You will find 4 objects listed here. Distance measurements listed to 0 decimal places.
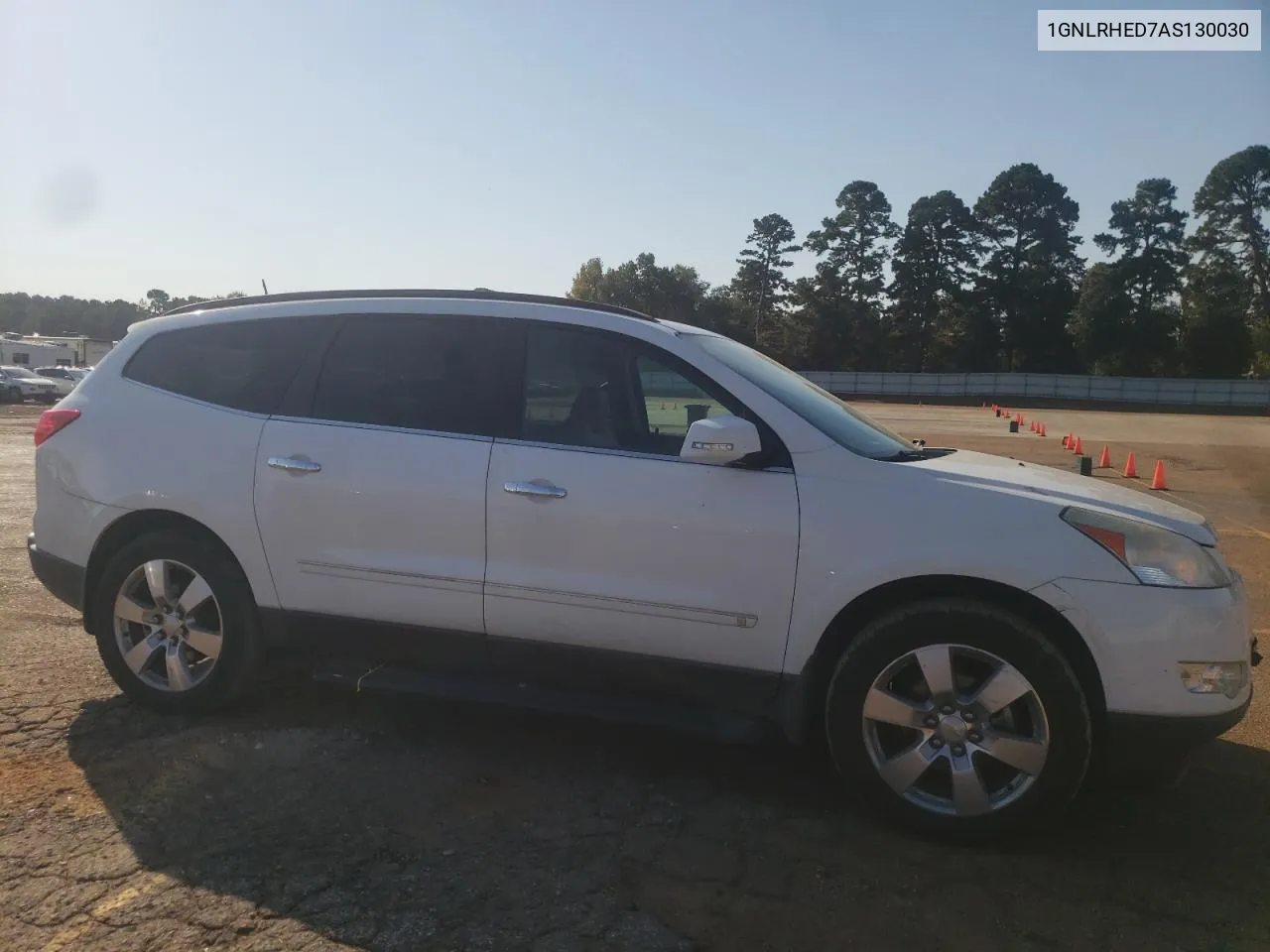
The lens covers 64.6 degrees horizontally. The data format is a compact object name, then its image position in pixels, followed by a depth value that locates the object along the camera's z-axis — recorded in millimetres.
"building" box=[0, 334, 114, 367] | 60469
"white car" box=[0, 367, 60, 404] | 36344
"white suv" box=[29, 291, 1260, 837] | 3299
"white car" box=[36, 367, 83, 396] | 39438
